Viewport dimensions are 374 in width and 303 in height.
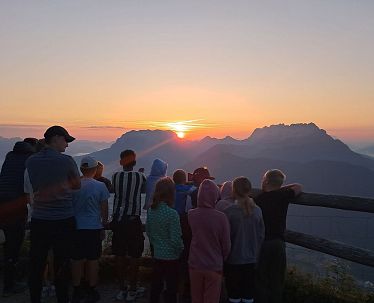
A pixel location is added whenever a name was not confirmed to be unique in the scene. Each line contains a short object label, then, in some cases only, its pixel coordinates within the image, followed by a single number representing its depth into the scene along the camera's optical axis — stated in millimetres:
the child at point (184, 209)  5078
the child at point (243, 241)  4324
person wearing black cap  4426
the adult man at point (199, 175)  5402
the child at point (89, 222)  5066
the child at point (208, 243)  4262
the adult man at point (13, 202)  5555
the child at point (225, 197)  4488
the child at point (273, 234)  4535
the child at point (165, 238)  4609
